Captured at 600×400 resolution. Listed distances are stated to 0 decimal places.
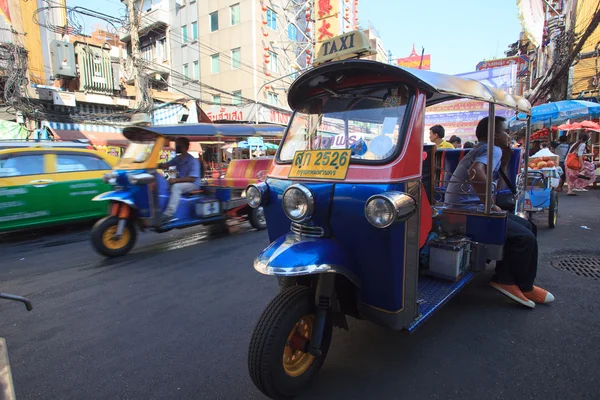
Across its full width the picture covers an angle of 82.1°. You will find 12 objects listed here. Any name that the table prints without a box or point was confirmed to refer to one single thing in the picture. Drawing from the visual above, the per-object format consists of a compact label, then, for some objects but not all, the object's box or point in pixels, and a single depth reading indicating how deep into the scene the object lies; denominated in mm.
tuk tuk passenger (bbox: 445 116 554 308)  3238
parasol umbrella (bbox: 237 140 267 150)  17875
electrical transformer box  18359
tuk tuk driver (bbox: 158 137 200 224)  5934
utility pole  15391
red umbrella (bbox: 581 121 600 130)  11231
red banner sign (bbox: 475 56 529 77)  28734
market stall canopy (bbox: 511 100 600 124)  9859
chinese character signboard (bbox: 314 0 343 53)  18312
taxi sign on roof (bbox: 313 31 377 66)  2354
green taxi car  6113
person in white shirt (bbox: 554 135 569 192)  11728
